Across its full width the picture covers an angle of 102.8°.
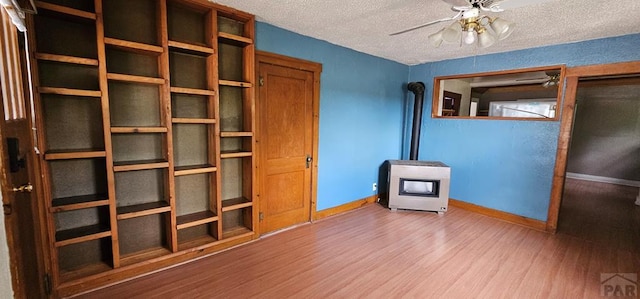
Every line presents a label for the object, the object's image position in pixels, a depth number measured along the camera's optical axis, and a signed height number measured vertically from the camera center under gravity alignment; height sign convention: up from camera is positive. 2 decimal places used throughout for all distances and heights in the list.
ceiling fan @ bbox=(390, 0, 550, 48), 1.70 +0.75
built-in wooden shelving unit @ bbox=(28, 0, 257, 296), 1.83 -0.06
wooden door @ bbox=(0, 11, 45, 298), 1.11 -0.28
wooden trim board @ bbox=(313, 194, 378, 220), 3.51 -1.17
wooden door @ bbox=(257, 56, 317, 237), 2.86 -0.20
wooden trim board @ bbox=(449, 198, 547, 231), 3.37 -1.17
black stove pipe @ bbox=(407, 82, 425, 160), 4.20 +0.28
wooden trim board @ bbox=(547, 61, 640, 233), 2.80 +0.21
